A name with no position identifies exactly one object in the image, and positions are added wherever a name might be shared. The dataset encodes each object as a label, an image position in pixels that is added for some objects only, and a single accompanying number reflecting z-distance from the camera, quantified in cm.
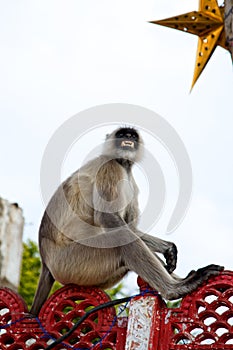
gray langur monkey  985
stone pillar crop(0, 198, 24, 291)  2215
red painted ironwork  829
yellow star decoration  1012
